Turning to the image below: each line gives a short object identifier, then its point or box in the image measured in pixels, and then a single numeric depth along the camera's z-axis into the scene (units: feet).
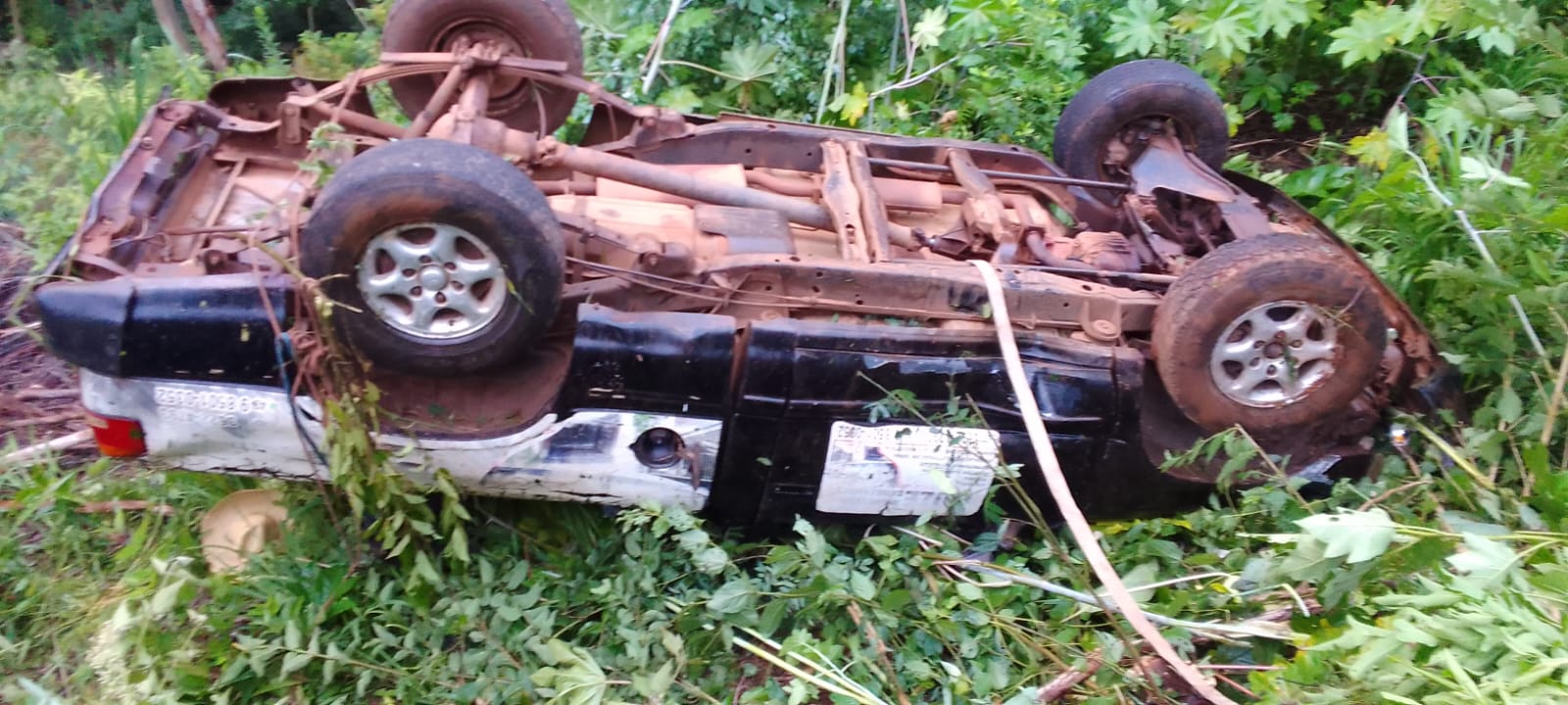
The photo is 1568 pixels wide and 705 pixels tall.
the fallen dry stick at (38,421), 13.12
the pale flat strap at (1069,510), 8.46
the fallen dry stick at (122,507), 11.75
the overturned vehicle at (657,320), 8.66
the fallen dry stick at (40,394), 13.55
